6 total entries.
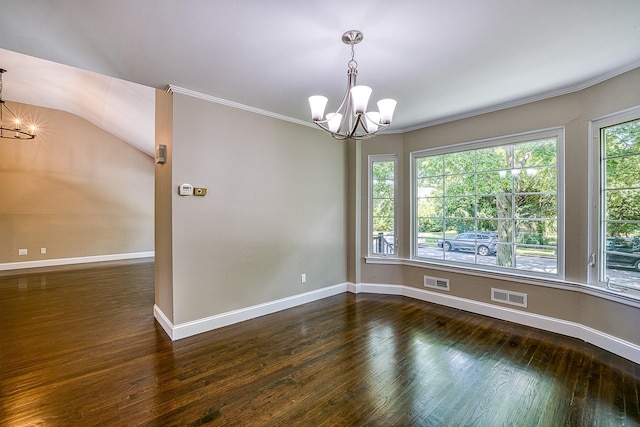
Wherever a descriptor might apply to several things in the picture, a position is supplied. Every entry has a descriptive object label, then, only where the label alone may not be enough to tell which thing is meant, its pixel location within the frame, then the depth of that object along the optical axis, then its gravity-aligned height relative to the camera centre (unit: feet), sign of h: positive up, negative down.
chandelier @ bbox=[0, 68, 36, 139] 19.43 +5.86
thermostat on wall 9.76 +0.78
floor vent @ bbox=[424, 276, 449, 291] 13.20 -3.40
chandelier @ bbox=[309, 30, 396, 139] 6.55 +2.64
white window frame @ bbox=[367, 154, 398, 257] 14.83 +0.63
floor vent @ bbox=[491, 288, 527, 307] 10.99 -3.43
